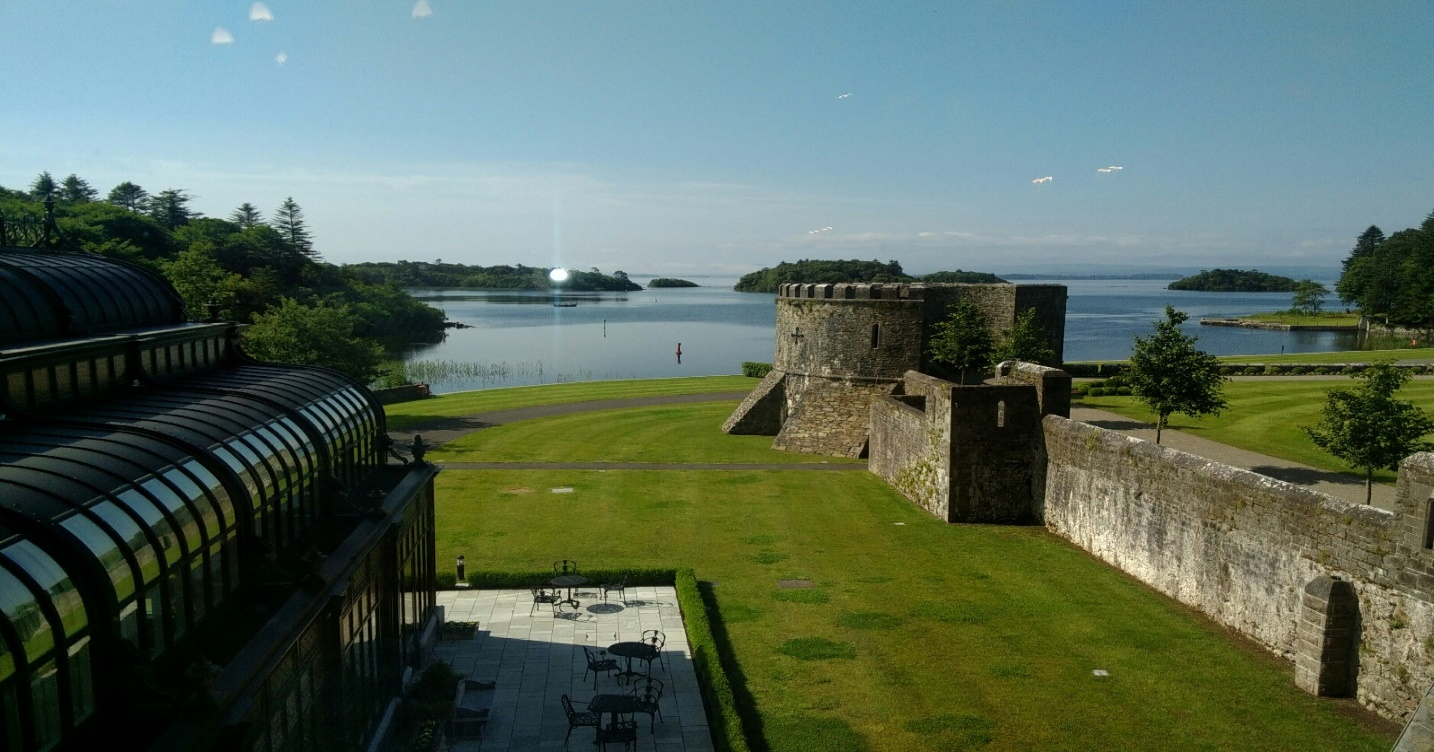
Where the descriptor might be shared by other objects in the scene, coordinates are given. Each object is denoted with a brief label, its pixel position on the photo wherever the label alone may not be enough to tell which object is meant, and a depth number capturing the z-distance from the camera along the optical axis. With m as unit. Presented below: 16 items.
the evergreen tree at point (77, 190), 101.28
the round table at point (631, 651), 12.52
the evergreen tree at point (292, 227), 105.94
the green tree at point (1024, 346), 29.09
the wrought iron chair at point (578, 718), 11.04
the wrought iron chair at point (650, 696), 11.20
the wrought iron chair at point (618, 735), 10.70
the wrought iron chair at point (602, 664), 12.66
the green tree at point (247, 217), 110.05
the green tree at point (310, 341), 32.84
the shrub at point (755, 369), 51.42
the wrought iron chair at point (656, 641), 12.65
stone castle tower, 29.59
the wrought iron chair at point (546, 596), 16.02
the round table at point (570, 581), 15.76
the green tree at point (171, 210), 97.75
